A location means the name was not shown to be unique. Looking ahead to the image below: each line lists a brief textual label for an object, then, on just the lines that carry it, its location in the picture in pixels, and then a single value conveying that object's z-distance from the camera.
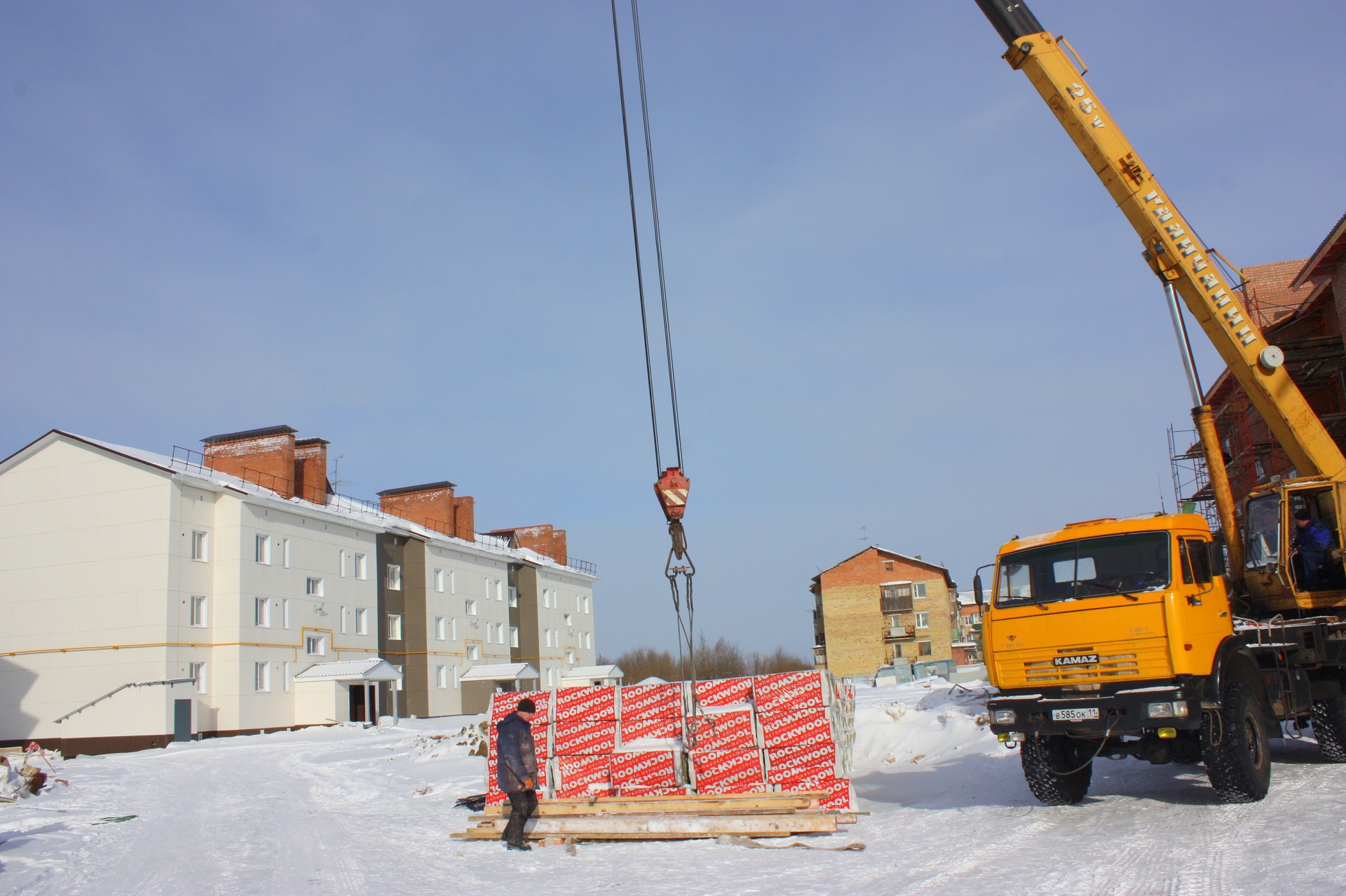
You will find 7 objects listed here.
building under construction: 25.47
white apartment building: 32.91
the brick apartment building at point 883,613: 73.44
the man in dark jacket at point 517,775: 10.45
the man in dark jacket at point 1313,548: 12.72
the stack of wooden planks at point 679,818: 9.97
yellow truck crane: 10.09
